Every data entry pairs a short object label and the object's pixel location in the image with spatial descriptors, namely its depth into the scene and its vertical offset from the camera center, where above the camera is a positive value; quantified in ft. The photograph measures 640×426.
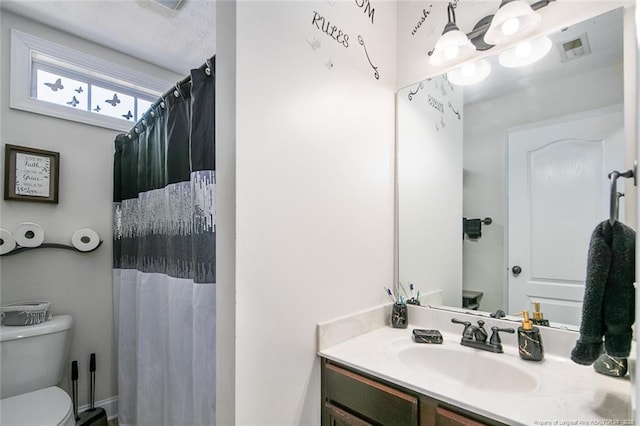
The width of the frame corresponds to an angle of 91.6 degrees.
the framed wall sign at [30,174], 5.77 +0.82
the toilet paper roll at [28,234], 5.75 -0.33
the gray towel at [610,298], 2.44 -0.66
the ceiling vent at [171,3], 5.48 +3.80
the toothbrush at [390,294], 4.84 -1.22
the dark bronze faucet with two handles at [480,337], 3.71 -1.49
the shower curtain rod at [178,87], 3.73 +1.85
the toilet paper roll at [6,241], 5.56 -0.44
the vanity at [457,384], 2.55 -1.62
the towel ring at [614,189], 2.67 +0.24
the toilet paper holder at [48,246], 5.71 -0.61
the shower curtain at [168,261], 3.86 -0.70
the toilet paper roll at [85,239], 6.47 -0.48
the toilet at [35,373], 4.50 -2.69
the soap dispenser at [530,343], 3.43 -1.42
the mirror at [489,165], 3.53 +0.75
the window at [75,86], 6.00 +2.88
